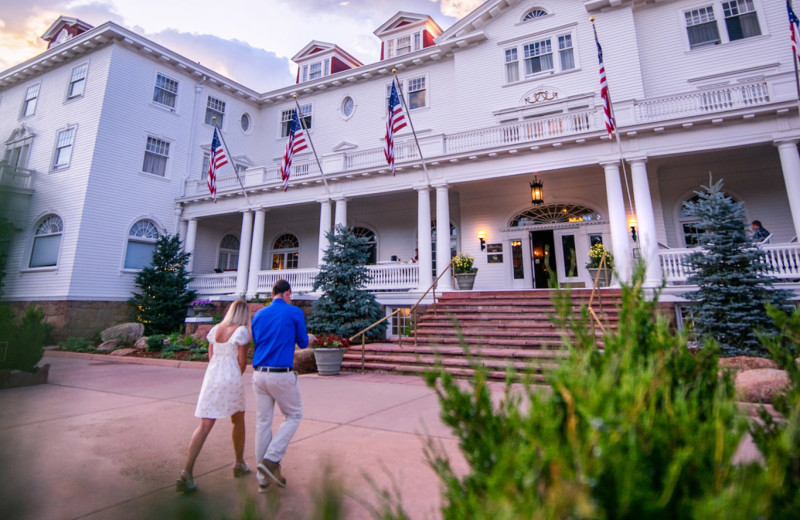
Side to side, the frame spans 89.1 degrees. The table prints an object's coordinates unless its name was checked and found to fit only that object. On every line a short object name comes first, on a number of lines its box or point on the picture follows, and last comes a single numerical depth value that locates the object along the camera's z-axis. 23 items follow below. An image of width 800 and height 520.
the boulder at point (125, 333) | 15.47
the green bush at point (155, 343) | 13.96
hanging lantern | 14.80
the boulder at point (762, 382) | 5.40
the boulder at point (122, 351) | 13.53
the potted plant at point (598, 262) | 13.13
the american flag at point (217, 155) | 16.17
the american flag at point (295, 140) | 14.38
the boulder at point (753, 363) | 6.93
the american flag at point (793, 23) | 10.09
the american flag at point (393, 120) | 13.23
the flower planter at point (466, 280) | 14.90
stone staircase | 9.45
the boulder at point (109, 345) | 14.44
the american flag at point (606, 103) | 11.29
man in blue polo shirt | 3.71
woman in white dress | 3.70
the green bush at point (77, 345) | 14.71
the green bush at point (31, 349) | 7.11
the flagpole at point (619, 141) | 11.65
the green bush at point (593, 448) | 1.16
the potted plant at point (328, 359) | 9.62
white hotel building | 12.64
